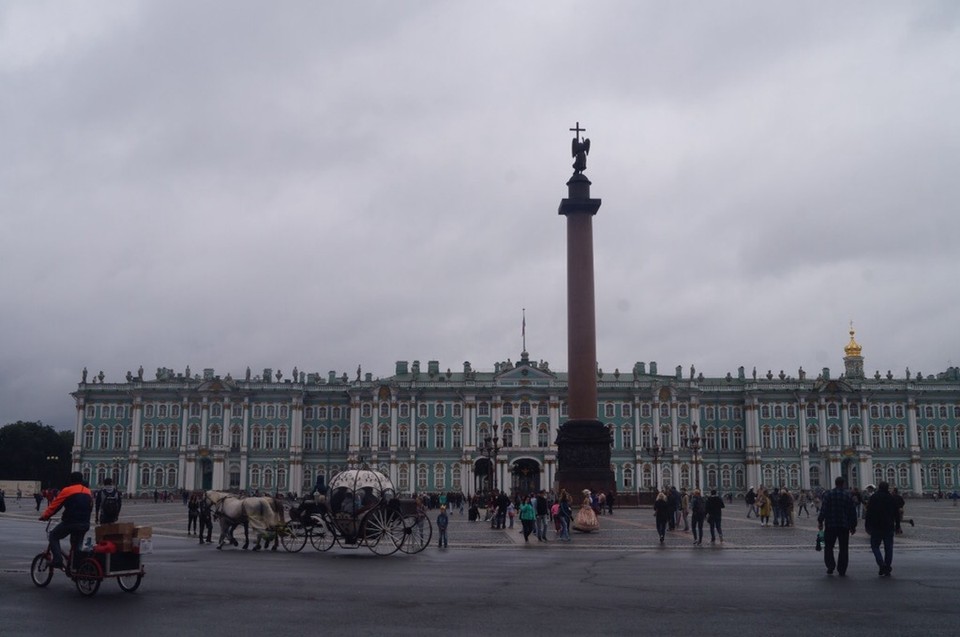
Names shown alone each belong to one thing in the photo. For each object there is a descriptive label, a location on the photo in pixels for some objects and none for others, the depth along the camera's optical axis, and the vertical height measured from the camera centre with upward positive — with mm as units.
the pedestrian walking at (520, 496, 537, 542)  28734 -1462
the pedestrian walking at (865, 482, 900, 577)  17047 -876
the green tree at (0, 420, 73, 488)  117688 +1873
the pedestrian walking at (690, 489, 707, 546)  27375 -1260
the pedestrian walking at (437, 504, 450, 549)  26375 -1648
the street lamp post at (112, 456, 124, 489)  100750 +237
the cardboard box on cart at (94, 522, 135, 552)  13859 -936
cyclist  13859 -677
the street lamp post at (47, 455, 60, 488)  119962 -87
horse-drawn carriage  22156 -1146
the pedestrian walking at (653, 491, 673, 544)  27766 -1253
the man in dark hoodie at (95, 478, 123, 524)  20438 -822
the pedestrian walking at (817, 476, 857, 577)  17062 -916
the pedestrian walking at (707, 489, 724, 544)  27481 -1262
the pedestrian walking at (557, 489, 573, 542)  28812 -1380
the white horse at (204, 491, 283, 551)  23266 -1106
